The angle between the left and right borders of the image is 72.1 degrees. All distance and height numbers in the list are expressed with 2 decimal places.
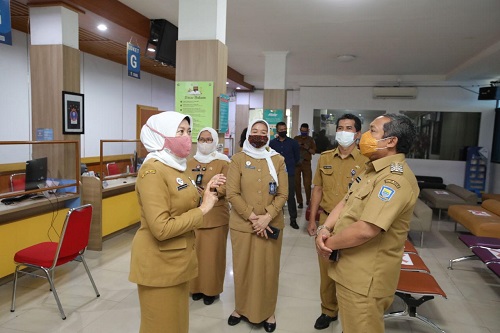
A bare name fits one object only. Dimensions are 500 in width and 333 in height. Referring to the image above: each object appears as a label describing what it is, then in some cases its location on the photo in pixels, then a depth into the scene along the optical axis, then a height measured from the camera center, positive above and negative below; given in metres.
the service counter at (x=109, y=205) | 4.22 -1.03
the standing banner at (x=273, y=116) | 6.78 +0.35
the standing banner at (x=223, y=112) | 3.09 +0.18
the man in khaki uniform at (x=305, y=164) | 7.01 -0.60
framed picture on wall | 4.11 +0.16
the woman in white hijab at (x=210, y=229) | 2.92 -0.84
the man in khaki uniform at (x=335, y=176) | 2.67 -0.32
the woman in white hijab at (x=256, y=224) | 2.55 -0.68
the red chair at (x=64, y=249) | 2.75 -1.05
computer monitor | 3.55 -0.51
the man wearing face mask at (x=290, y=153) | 5.57 -0.31
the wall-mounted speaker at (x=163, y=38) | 5.09 +1.37
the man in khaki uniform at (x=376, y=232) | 1.58 -0.45
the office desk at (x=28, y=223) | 3.21 -1.00
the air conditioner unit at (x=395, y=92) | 8.70 +1.17
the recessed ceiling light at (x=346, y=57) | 6.80 +1.58
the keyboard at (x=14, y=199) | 3.36 -0.75
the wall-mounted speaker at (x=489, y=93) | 7.54 +1.08
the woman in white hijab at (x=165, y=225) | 1.60 -0.45
